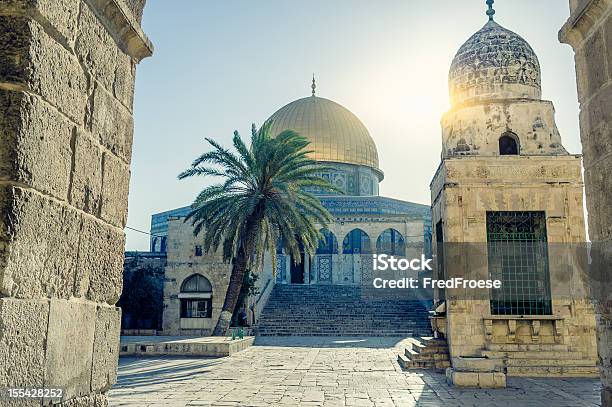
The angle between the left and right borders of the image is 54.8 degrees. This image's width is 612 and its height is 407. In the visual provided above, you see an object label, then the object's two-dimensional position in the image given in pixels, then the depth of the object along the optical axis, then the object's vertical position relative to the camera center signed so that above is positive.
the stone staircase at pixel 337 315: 21.42 -0.47
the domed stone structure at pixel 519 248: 10.97 +1.07
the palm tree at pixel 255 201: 16.66 +2.84
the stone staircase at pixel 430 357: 11.54 -1.05
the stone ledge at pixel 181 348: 14.01 -1.10
